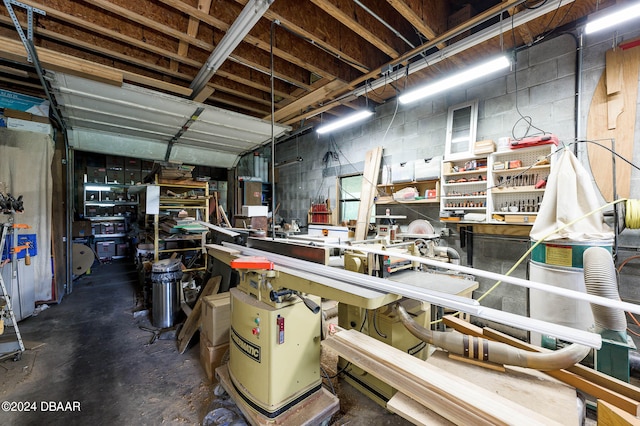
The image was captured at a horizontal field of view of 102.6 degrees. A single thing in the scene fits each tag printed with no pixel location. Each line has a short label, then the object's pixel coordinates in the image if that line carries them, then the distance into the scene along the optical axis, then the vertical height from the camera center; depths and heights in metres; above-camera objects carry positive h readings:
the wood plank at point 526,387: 1.01 -0.78
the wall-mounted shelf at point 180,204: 3.72 +0.05
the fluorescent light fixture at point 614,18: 1.80 +1.41
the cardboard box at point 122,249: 6.18 -1.02
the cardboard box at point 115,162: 5.82 +1.04
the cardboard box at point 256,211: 3.39 -0.04
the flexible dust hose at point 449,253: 2.63 -0.45
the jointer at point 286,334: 1.43 -0.79
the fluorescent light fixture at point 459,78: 2.37 +1.34
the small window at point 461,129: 3.22 +1.05
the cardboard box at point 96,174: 5.55 +0.72
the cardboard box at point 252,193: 6.07 +0.37
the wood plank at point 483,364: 1.23 -0.75
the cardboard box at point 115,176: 5.80 +0.73
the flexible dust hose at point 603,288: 1.53 -0.47
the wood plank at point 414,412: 0.96 -0.80
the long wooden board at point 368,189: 4.25 +0.33
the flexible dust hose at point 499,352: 1.11 -0.66
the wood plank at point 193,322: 2.47 -1.14
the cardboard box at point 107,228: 5.95 -0.48
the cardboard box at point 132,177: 6.02 +0.73
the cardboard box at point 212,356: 2.05 -1.21
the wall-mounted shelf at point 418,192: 3.44 +0.26
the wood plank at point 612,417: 0.79 -0.66
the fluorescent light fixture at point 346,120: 3.63 +1.32
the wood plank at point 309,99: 3.26 +1.52
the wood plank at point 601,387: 1.07 -0.79
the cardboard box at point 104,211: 5.87 -0.08
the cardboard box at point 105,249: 5.93 -0.98
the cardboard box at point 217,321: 2.11 -0.94
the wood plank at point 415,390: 0.93 -0.75
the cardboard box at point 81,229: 5.00 -0.43
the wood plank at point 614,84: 2.33 +1.16
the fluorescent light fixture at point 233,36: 1.89 +1.48
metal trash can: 2.87 -0.97
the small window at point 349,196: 4.84 +0.24
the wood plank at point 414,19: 2.10 +1.69
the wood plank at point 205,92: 3.21 +1.47
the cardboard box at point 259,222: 3.53 -0.19
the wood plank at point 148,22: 1.99 +1.58
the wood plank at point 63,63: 2.22 +1.34
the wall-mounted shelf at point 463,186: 3.06 +0.29
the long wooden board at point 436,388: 0.91 -0.73
